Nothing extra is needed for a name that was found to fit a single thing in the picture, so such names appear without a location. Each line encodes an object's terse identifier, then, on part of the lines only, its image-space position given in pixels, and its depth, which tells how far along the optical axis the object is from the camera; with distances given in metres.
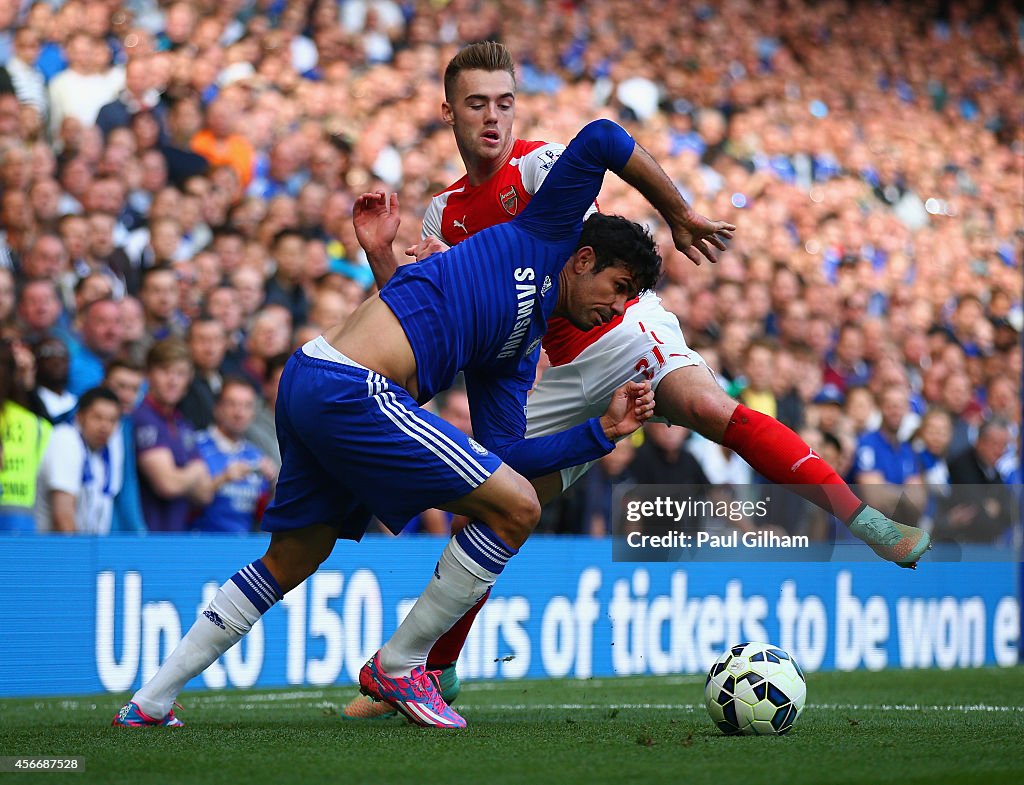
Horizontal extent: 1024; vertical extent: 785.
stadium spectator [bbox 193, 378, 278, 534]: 17.12
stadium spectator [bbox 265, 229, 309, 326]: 19.80
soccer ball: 10.48
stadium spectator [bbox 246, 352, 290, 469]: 17.87
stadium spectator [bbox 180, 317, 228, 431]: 17.34
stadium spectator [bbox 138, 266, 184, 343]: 17.87
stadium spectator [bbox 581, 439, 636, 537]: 19.77
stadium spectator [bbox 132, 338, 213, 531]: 16.55
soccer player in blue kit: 9.98
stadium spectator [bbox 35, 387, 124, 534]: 15.70
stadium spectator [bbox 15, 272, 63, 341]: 16.48
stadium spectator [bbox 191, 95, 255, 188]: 21.02
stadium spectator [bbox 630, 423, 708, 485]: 19.52
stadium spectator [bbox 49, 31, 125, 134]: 19.98
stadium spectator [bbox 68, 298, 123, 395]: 16.81
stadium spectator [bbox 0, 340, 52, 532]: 15.12
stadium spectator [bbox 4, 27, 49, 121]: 19.23
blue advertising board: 15.22
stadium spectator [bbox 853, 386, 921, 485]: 22.86
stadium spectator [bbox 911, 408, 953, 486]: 24.14
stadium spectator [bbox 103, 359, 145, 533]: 16.36
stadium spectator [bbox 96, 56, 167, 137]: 20.16
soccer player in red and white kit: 11.82
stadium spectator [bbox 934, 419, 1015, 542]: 22.46
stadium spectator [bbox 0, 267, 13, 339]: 15.89
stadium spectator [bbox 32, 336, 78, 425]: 15.84
